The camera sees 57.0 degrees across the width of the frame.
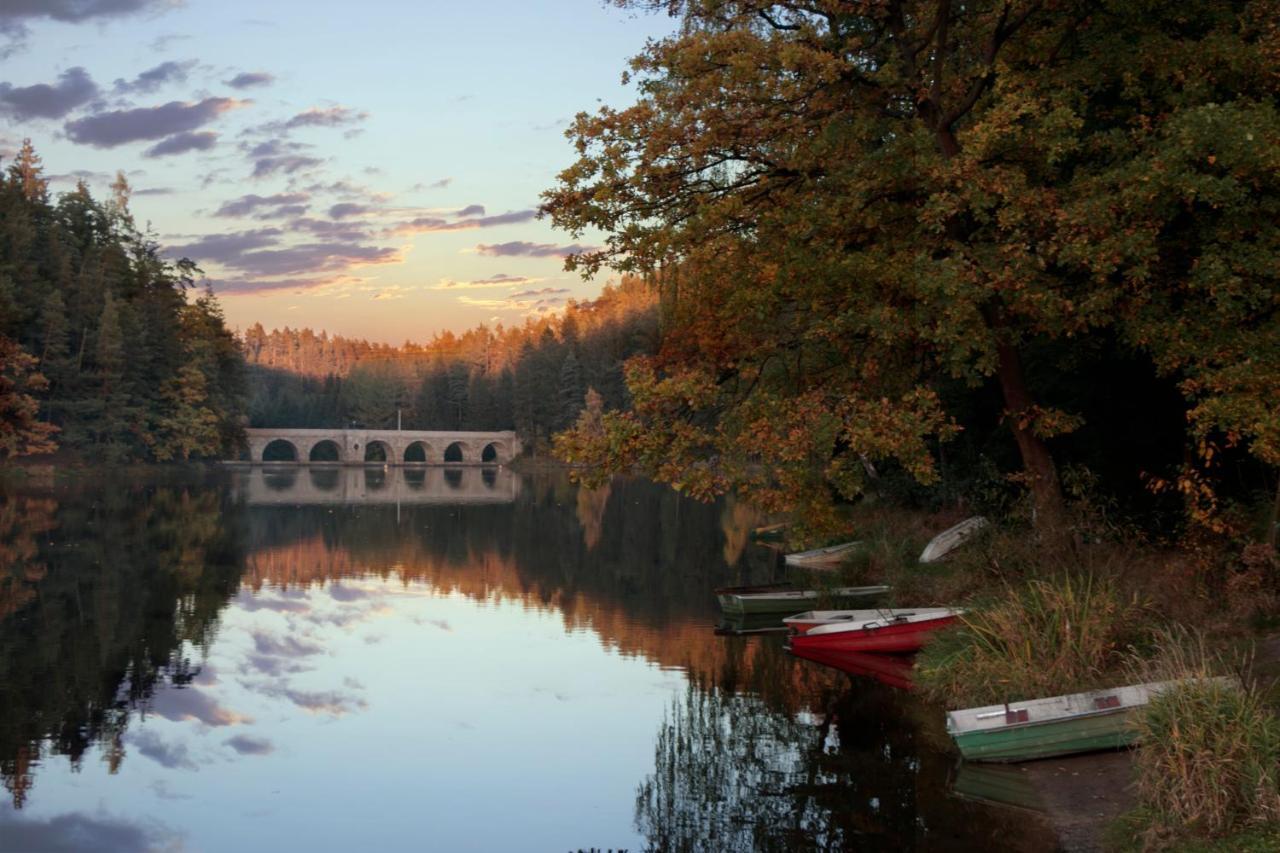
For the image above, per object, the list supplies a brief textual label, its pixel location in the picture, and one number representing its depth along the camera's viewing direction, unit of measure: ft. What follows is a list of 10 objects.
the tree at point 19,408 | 229.04
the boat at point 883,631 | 57.21
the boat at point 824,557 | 97.96
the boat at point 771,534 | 132.16
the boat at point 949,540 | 75.10
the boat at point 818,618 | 63.05
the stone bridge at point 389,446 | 435.12
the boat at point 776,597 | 74.02
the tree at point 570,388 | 440.45
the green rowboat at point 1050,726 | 37.73
